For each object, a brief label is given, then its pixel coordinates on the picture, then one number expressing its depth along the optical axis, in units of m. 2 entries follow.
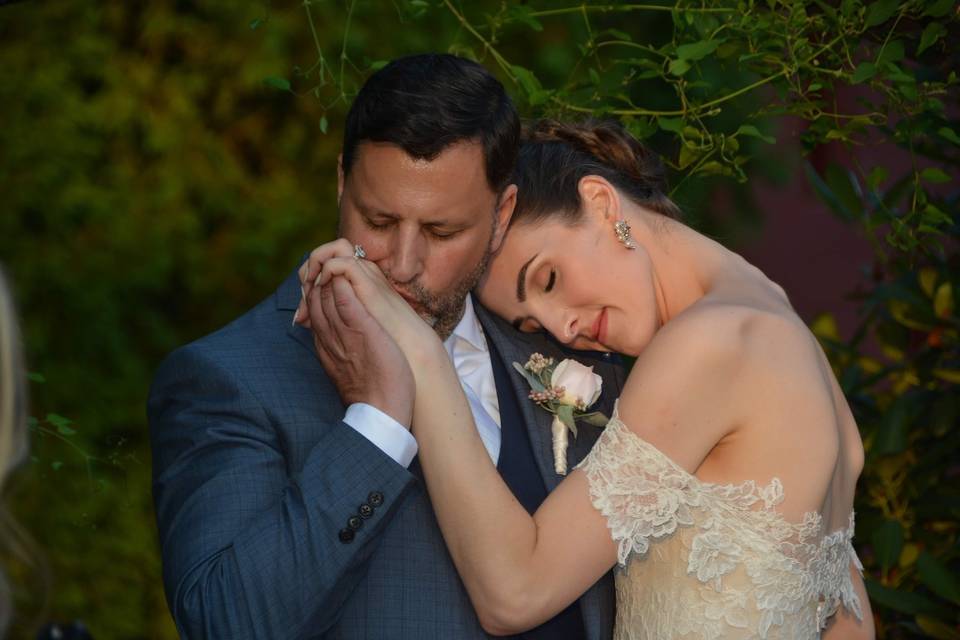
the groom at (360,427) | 5.19
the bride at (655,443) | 5.61
